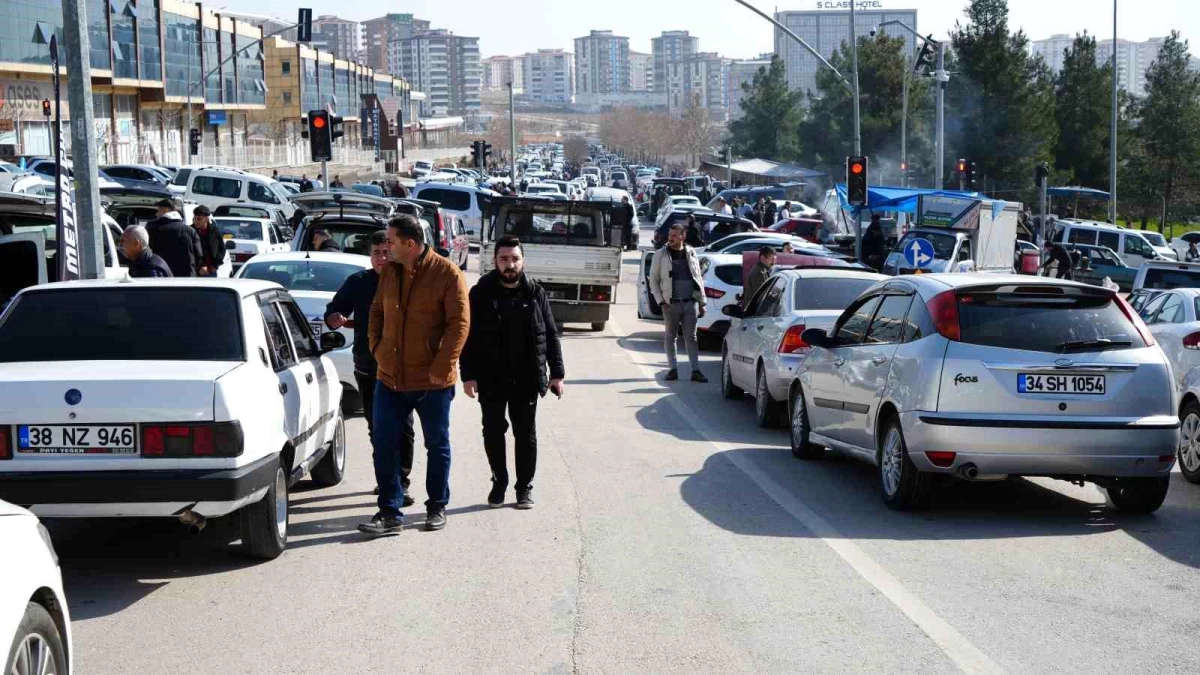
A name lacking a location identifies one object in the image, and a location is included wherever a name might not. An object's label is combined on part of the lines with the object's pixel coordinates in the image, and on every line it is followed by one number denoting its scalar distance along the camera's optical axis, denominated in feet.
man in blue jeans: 29.07
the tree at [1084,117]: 235.40
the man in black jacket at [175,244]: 54.34
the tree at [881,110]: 241.35
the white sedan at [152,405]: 23.84
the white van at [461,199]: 150.61
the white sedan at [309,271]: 47.75
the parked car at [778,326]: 46.44
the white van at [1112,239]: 153.07
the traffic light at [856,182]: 104.27
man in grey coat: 57.36
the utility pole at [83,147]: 47.73
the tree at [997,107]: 216.95
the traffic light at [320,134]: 105.70
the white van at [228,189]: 139.23
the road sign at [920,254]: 94.17
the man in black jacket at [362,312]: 33.71
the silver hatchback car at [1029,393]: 30.37
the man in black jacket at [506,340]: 31.58
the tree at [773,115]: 315.99
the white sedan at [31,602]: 14.20
